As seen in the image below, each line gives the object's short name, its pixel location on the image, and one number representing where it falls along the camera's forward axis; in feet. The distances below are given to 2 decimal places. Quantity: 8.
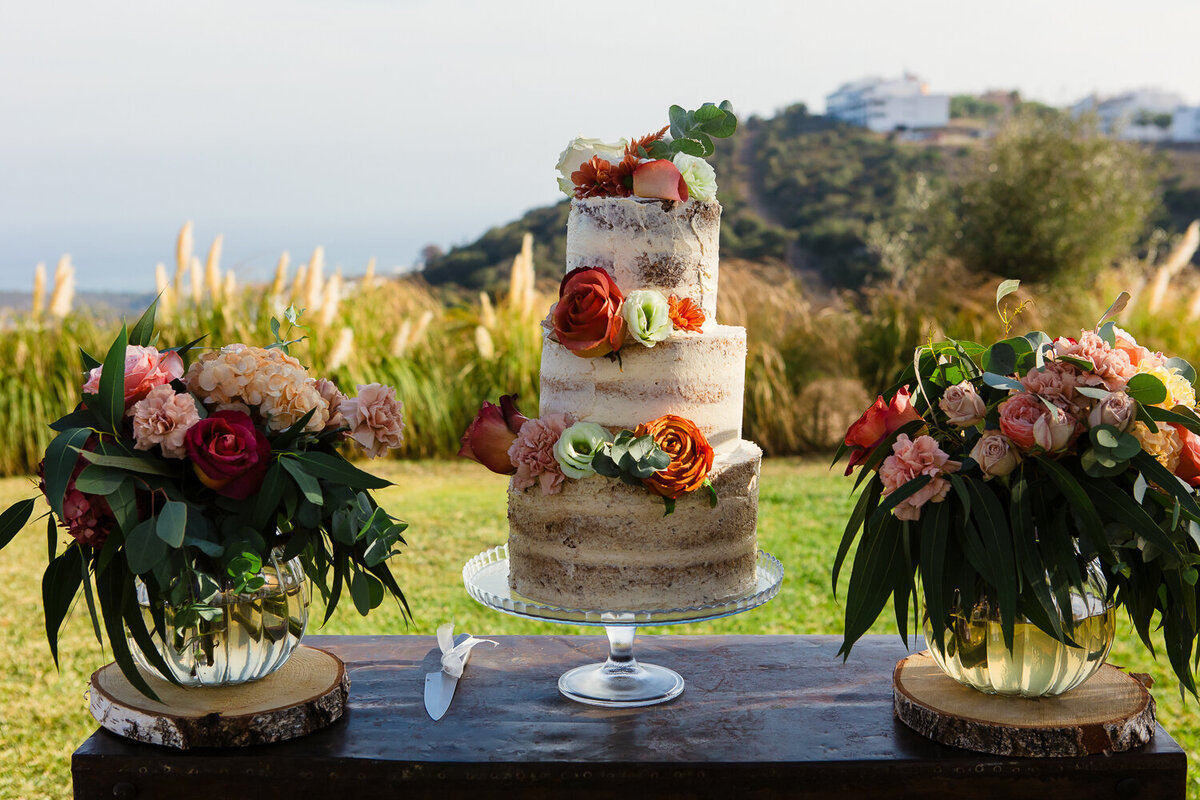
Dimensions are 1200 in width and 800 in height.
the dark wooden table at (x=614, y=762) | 7.55
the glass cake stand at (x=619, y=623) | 8.54
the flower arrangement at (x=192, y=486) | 7.08
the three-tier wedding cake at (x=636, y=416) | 8.40
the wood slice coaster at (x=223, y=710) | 7.71
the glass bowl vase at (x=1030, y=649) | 7.52
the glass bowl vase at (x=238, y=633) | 7.75
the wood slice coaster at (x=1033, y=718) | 7.52
